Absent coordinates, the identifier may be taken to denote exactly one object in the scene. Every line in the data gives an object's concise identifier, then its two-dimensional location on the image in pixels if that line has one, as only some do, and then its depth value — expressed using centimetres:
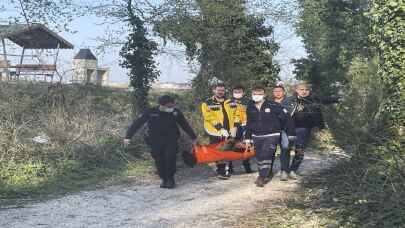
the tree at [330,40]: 2183
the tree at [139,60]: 1360
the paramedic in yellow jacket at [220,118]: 932
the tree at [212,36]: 1262
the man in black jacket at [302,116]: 895
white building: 1522
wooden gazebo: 1455
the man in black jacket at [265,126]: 841
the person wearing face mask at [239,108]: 945
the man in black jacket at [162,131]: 873
